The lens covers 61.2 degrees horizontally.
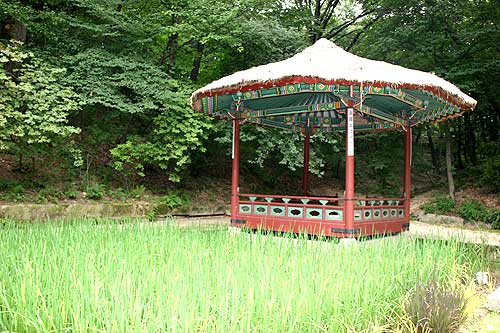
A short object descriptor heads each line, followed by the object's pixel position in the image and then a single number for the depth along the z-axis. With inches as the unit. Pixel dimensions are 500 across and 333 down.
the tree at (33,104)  351.3
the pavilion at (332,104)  279.1
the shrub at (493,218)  465.1
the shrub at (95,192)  437.4
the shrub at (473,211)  489.4
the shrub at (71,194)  420.5
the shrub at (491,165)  519.2
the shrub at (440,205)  536.7
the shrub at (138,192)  476.4
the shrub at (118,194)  458.6
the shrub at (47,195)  395.2
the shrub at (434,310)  141.3
